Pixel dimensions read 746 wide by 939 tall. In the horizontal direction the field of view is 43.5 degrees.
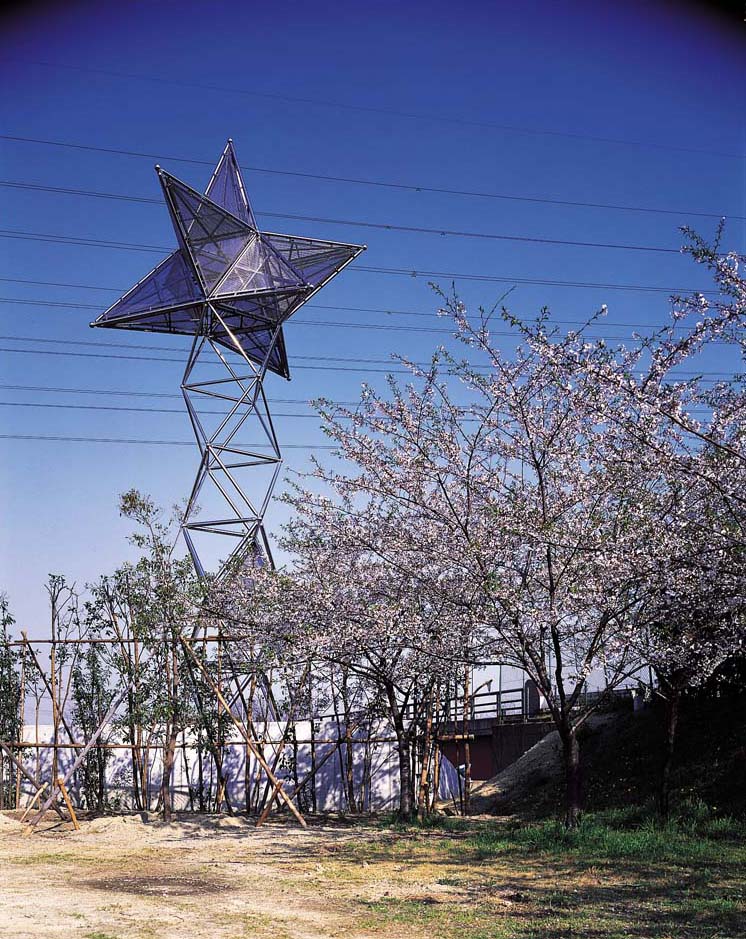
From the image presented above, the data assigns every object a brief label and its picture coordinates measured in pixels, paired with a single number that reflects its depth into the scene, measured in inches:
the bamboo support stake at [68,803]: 578.2
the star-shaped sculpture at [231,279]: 697.6
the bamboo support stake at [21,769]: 624.3
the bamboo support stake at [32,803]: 602.2
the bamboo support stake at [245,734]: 591.5
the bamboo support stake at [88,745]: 586.3
